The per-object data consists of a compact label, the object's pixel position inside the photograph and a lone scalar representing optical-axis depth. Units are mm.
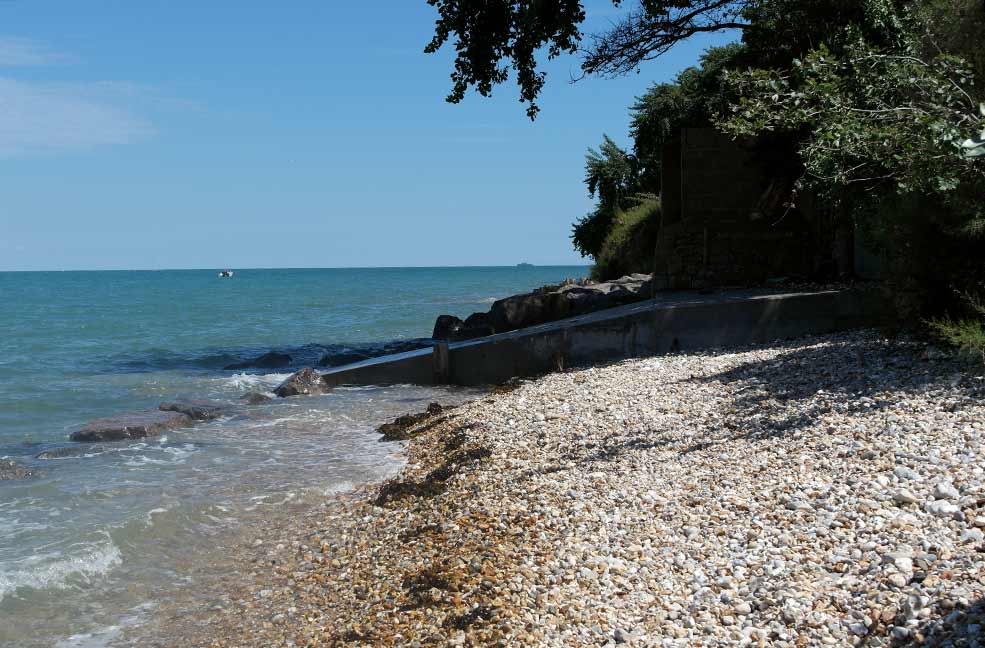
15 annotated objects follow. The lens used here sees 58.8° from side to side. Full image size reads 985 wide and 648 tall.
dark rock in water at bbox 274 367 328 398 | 17094
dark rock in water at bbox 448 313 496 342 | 22594
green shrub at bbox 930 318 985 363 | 8117
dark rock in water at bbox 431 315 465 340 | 26672
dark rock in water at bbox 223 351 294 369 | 23047
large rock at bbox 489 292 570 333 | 21797
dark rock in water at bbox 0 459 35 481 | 10711
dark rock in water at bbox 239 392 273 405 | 16562
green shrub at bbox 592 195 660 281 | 27016
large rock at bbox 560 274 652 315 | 20688
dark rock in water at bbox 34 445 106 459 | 12066
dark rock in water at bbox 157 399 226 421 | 14805
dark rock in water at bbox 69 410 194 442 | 13180
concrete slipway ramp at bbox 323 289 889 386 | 13844
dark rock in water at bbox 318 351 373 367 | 22467
